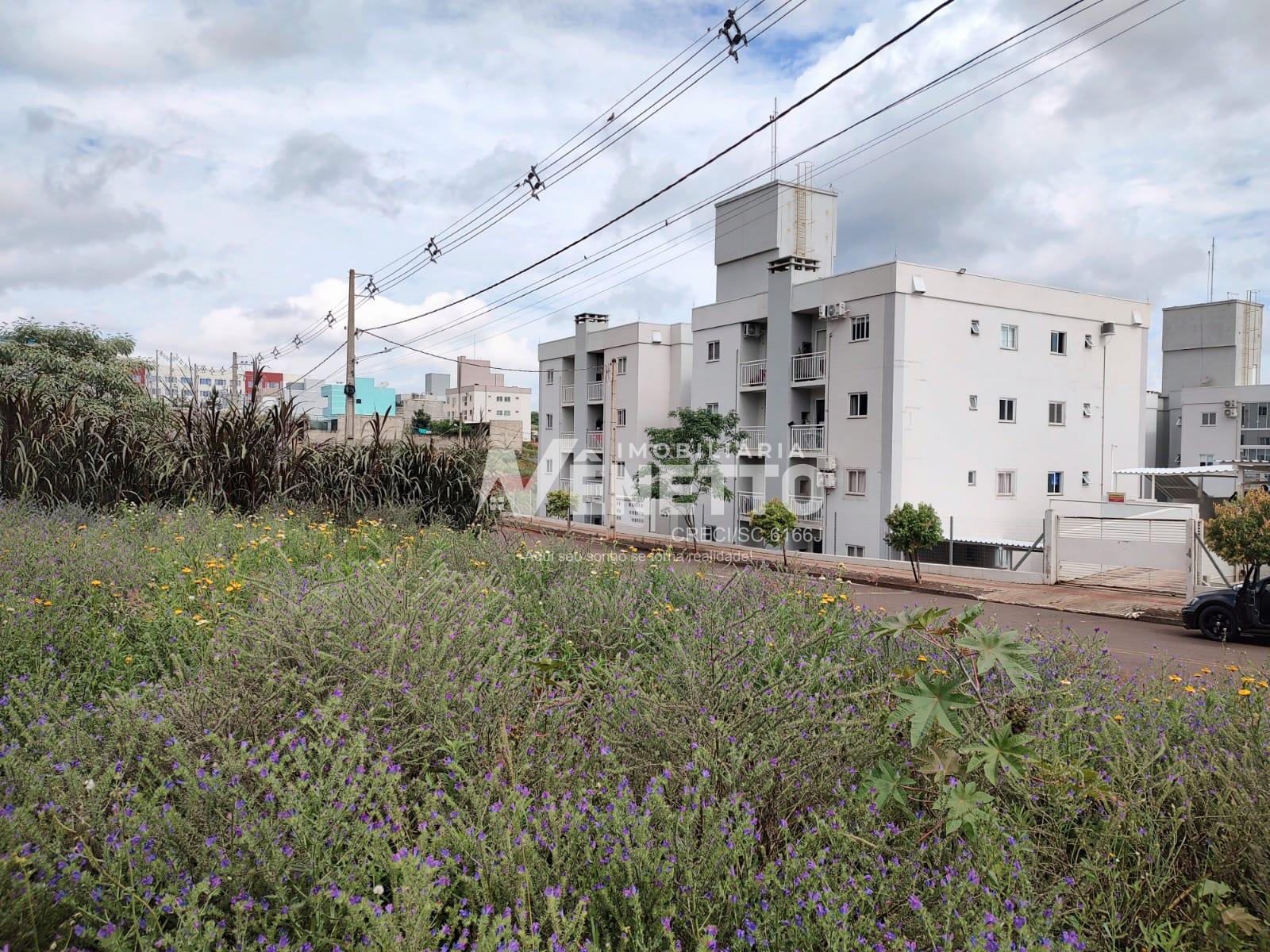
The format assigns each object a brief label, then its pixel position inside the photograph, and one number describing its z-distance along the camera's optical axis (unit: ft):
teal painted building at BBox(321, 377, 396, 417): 278.07
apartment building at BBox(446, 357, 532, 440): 371.56
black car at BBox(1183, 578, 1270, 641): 37.68
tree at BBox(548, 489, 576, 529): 123.65
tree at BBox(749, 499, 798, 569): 73.87
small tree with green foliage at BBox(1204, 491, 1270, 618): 38.09
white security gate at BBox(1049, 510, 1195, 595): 55.36
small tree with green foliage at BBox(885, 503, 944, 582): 64.85
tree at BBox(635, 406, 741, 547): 101.71
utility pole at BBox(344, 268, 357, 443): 79.61
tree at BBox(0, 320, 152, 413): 99.14
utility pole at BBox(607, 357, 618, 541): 100.78
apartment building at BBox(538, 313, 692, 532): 128.06
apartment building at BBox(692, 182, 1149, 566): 85.46
